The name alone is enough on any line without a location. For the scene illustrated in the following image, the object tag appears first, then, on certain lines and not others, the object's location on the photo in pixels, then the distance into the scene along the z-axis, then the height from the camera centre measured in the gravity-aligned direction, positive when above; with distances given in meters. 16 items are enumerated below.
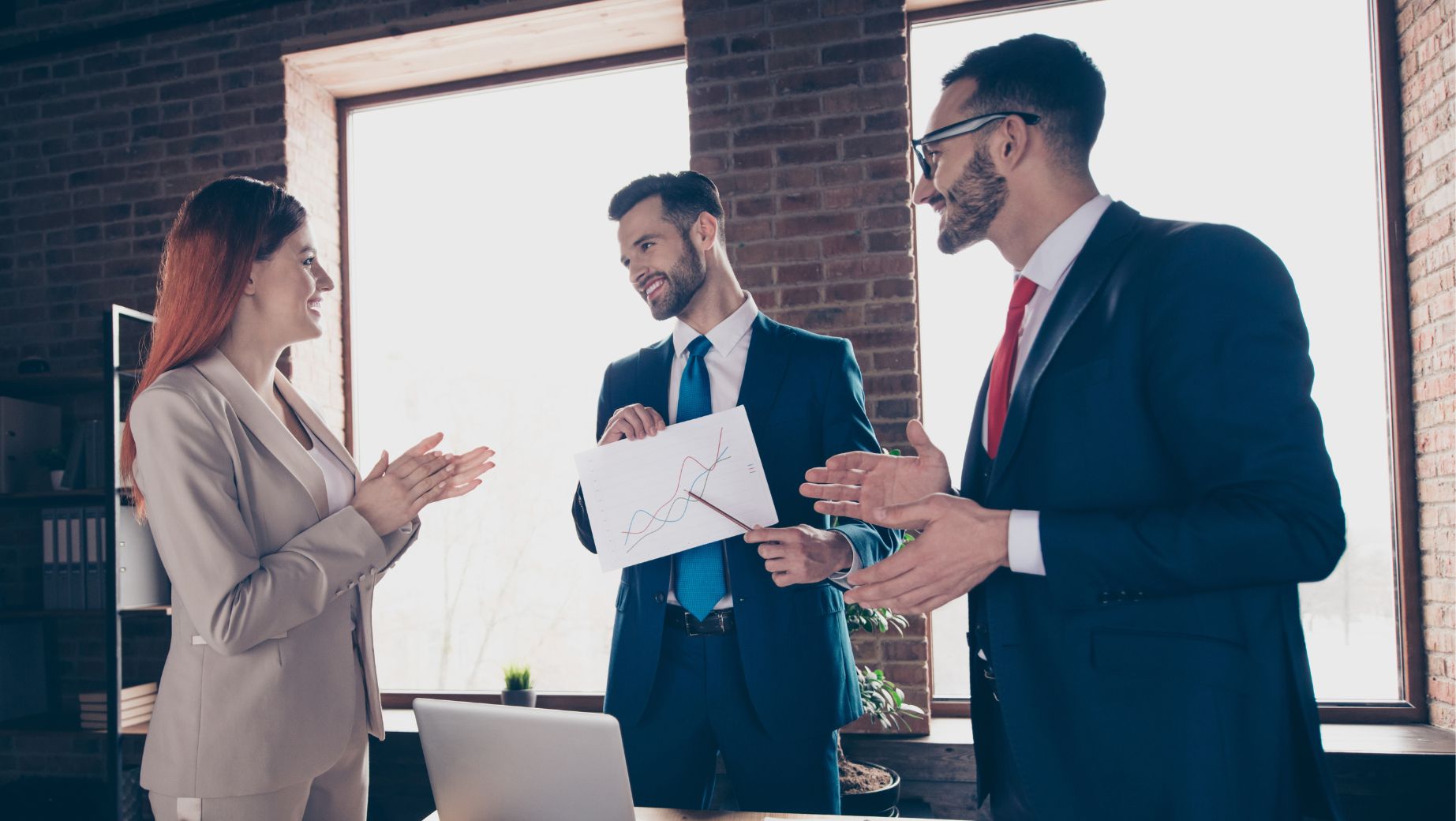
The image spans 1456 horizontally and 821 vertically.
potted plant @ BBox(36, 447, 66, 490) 3.42 -0.07
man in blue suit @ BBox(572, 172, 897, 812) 1.78 -0.41
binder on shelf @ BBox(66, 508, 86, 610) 3.36 -0.42
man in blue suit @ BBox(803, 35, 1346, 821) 1.03 -0.15
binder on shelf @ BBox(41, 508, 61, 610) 3.39 -0.48
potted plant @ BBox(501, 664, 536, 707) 2.88 -0.84
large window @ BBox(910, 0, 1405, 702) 2.91 +0.75
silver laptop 1.09 -0.43
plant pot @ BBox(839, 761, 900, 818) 2.45 -1.05
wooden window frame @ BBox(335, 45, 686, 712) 3.47 +1.43
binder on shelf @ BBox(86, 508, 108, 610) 3.34 -0.43
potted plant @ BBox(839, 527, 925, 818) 2.46 -1.00
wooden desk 1.28 -0.56
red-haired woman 1.42 -0.16
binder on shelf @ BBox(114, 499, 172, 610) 3.22 -0.47
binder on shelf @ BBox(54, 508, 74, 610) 3.38 -0.42
